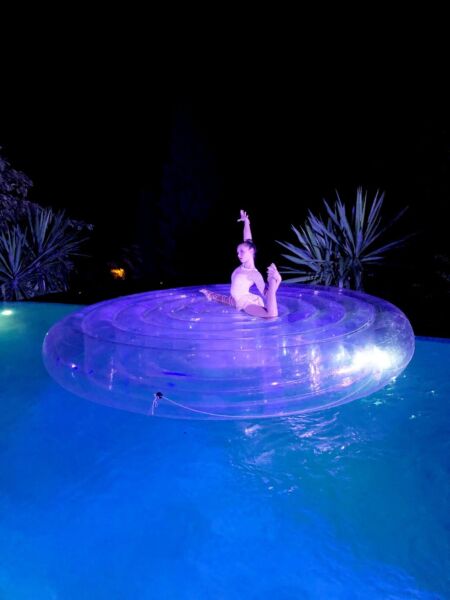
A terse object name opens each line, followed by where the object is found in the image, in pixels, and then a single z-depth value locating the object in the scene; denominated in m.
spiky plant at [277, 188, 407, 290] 7.10
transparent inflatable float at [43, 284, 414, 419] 2.82
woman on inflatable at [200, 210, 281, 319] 4.44
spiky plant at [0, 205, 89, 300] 9.01
